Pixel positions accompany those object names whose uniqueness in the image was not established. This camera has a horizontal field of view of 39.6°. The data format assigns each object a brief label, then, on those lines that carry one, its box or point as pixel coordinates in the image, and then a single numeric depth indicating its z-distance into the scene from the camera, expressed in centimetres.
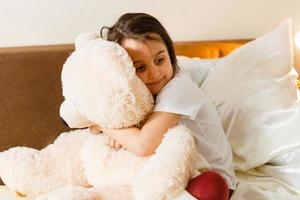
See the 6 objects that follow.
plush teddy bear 96
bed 153
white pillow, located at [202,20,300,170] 139
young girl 104
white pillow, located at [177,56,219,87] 157
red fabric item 91
